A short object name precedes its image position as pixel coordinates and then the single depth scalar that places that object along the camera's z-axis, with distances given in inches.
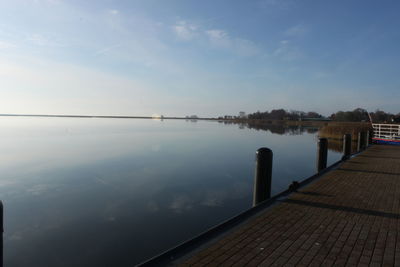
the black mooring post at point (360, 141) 641.2
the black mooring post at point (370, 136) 799.5
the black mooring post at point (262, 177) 241.9
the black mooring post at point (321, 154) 393.7
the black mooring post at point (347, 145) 500.4
